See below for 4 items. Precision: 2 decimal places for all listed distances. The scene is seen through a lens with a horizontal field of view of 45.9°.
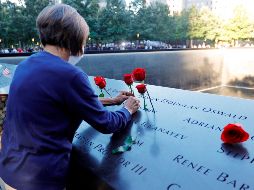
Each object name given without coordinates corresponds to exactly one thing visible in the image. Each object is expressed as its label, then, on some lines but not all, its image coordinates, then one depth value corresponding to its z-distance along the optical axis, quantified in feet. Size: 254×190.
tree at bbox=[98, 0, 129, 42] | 96.43
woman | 4.58
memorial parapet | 5.13
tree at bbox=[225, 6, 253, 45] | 117.60
